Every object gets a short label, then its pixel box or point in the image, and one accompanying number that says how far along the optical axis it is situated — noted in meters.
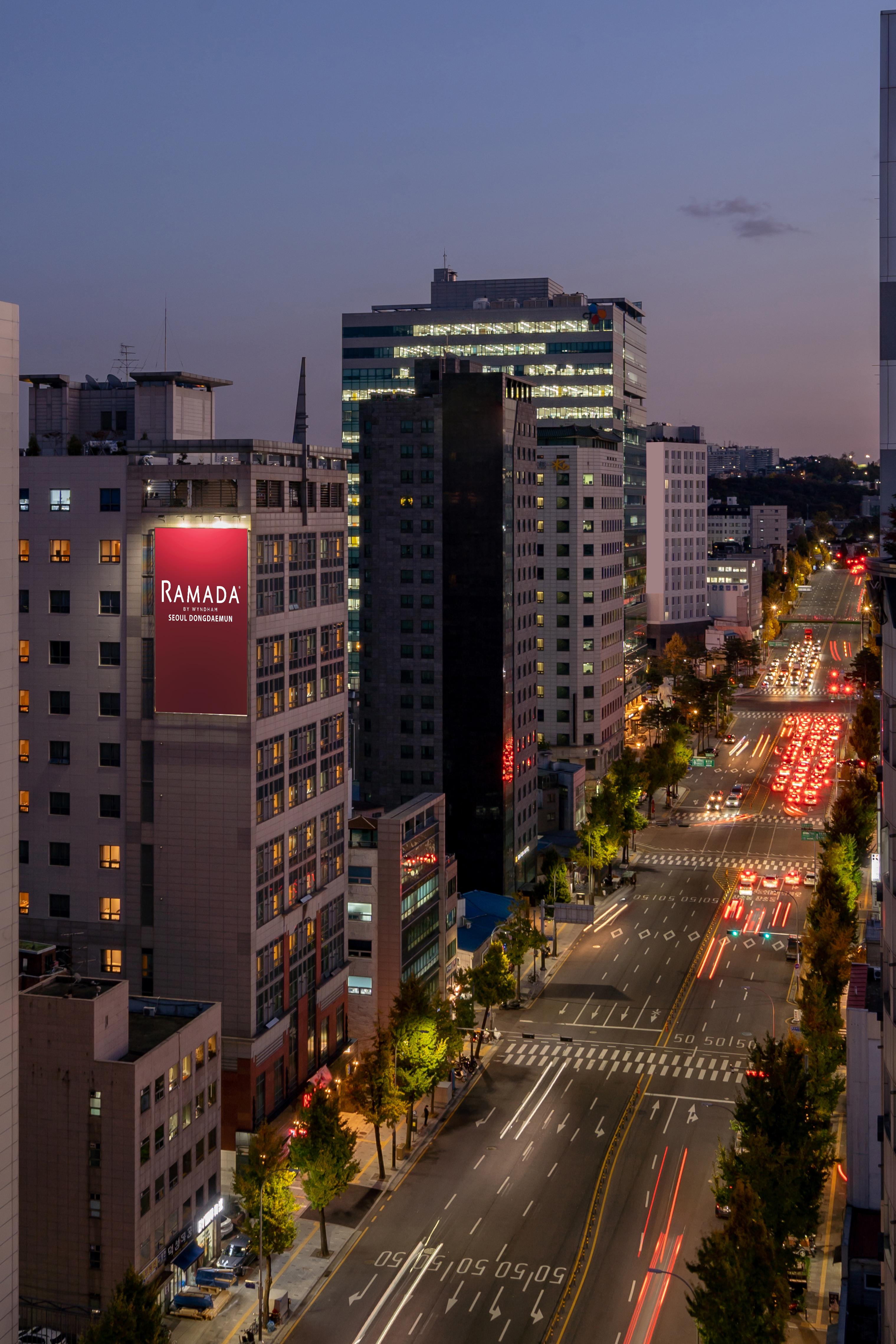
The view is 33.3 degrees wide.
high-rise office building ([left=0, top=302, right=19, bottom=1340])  55.97
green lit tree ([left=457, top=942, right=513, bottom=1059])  111.44
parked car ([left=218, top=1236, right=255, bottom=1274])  77.44
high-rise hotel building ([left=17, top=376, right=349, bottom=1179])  92.31
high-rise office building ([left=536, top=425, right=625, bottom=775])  185.00
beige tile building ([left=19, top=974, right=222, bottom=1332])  71.94
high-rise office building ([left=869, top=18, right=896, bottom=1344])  47.72
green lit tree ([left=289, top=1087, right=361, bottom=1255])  79.31
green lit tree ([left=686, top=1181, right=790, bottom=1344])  60.22
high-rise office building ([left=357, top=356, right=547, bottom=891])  147.38
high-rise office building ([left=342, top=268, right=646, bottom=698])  180.38
